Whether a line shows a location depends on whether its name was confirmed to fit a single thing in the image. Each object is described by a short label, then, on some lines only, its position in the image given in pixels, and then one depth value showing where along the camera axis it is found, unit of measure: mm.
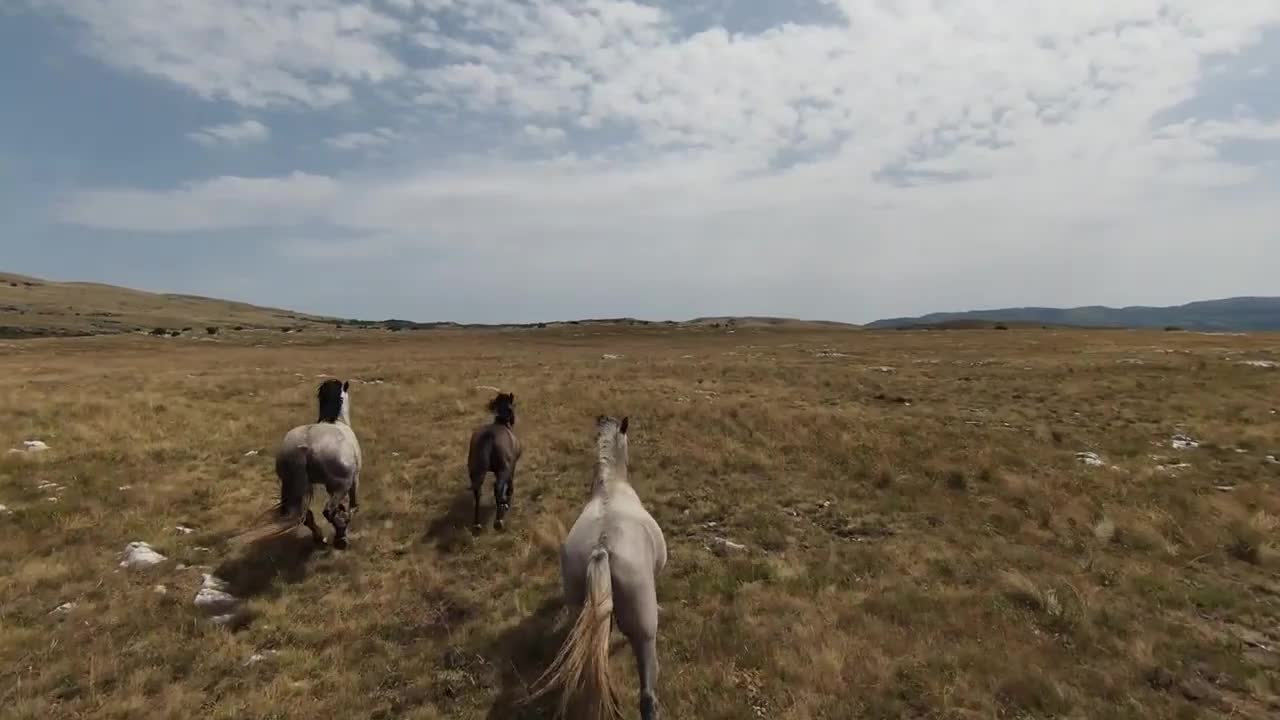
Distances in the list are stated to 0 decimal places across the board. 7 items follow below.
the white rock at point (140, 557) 10242
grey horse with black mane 10133
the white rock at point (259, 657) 7859
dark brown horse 12430
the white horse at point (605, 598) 6152
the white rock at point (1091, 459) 16594
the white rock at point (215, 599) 9164
